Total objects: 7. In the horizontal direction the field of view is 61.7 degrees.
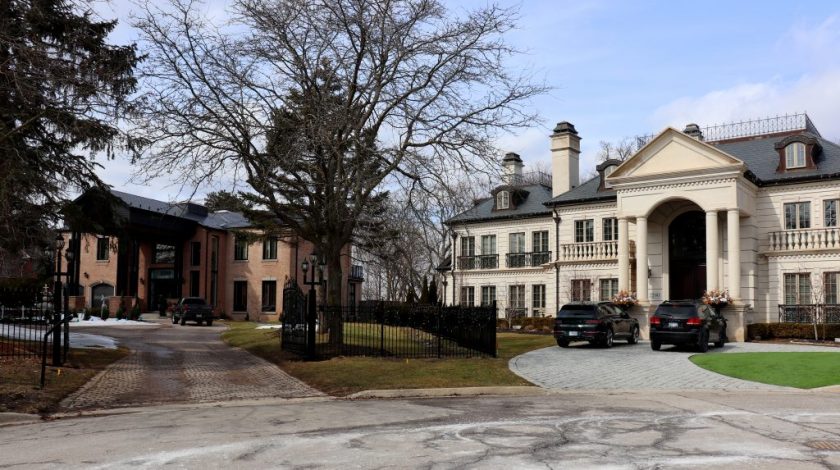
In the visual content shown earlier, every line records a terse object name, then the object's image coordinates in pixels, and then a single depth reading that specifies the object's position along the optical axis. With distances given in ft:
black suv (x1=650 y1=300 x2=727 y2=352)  74.28
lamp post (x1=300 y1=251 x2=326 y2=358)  62.80
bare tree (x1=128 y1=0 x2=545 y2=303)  62.34
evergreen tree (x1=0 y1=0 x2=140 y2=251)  45.50
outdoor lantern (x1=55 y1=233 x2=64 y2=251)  58.34
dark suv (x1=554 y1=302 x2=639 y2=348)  79.90
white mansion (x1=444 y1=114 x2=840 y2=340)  97.35
